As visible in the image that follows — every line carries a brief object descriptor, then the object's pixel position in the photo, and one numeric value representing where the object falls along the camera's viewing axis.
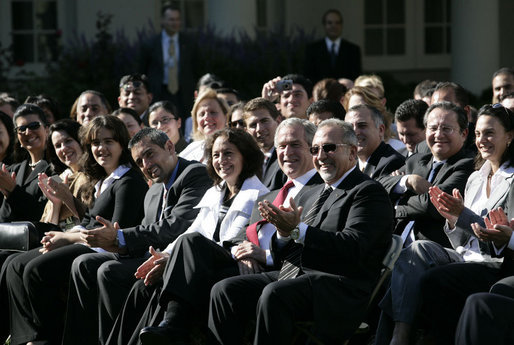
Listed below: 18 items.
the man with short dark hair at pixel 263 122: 16.77
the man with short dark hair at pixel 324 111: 16.67
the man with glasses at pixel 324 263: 11.86
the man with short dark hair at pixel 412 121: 16.34
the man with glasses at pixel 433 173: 13.67
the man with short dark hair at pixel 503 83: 19.06
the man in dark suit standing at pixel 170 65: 25.16
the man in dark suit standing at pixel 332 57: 25.97
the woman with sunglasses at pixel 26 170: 17.50
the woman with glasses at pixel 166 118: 19.28
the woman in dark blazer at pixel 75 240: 15.22
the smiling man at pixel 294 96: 18.83
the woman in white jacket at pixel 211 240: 12.87
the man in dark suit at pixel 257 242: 12.94
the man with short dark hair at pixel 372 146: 15.06
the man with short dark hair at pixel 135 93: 21.75
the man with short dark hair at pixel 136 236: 14.23
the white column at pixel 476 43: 31.78
